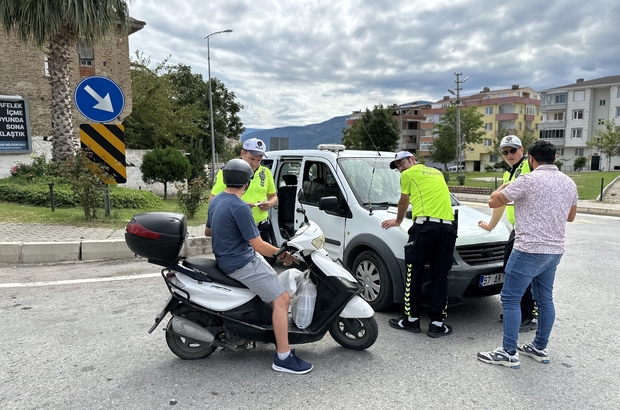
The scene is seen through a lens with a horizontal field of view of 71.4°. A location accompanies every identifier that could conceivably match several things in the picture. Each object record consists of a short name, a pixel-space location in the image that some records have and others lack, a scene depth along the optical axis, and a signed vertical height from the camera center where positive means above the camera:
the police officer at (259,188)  4.62 -0.28
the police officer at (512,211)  4.22 -0.49
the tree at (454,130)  53.47 +4.09
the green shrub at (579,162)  54.91 -0.05
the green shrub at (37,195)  11.20 -0.76
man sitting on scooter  3.18 -0.66
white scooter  3.36 -1.06
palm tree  12.27 +4.08
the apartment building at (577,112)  66.91 +8.08
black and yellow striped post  7.99 +0.35
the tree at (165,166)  18.73 -0.04
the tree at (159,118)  27.06 +3.16
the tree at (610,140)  45.44 +2.24
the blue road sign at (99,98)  7.05 +1.12
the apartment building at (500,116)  73.75 +8.01
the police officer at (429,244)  4.03 -0.76
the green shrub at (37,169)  13.71 -0.09
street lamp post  28.73 +6.40
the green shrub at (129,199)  11.54 -0.93
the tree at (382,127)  51.97 +4.39
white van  4.31 -0.69
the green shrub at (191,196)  10.13 -0.74
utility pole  41.65 +6.34
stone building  19.58 +4.69
